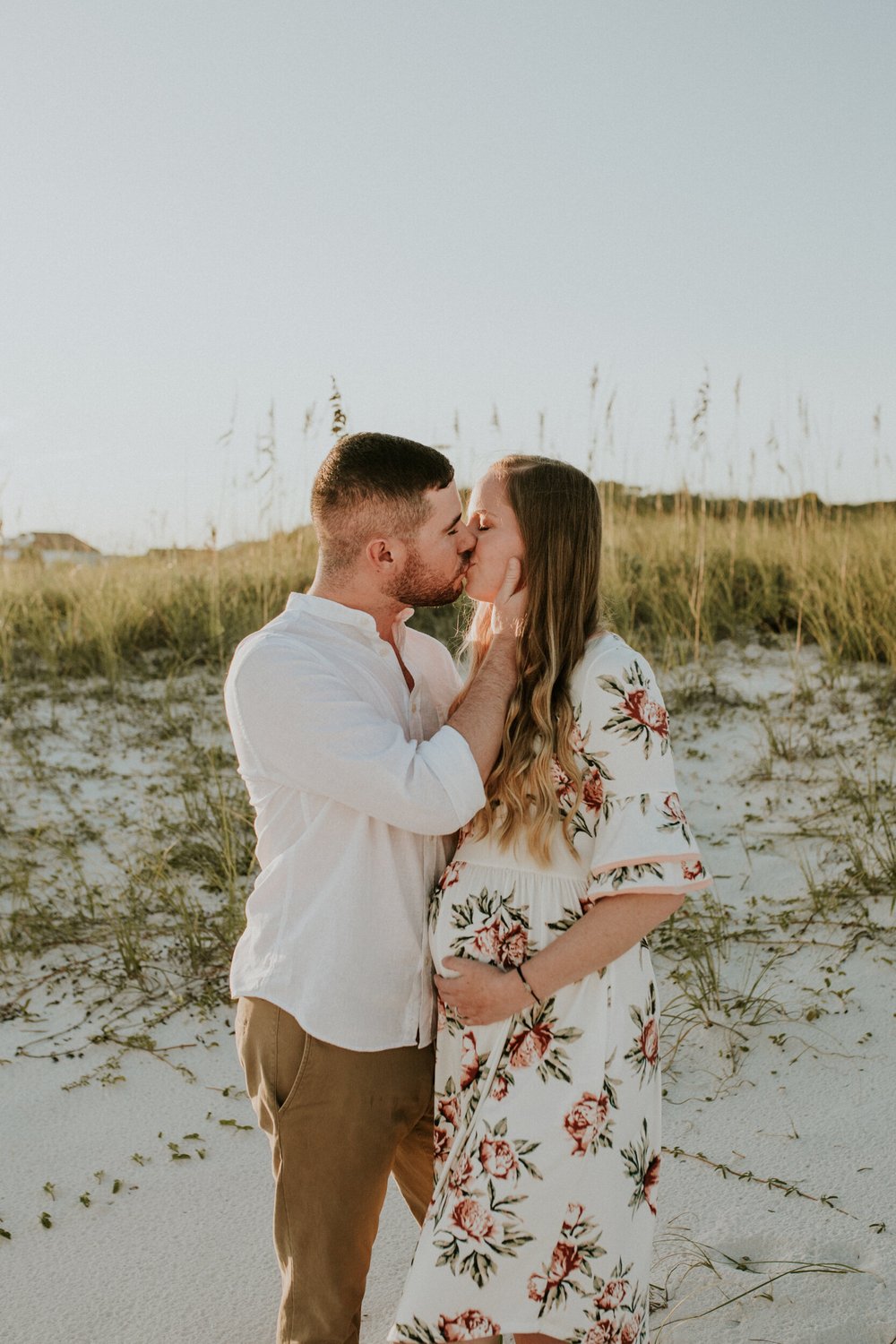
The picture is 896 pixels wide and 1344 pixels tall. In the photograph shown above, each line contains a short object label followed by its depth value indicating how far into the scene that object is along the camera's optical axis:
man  2.19
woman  2.09
